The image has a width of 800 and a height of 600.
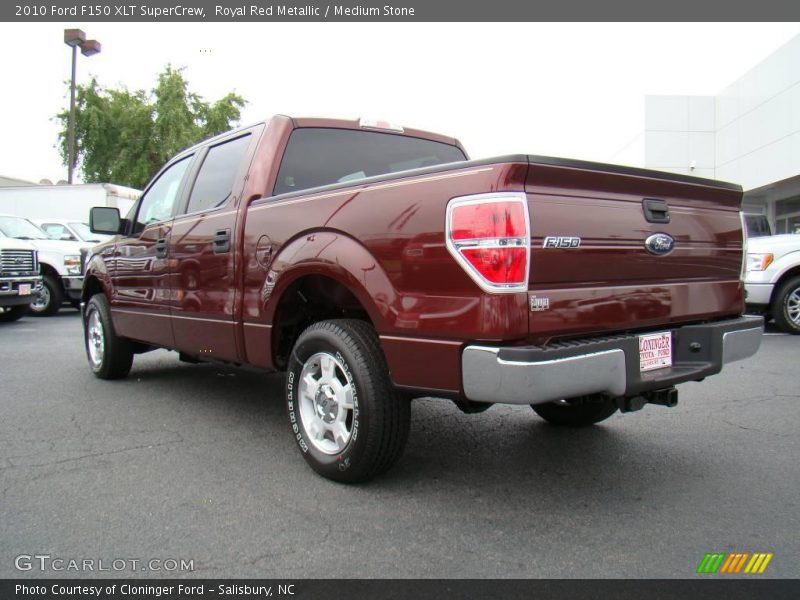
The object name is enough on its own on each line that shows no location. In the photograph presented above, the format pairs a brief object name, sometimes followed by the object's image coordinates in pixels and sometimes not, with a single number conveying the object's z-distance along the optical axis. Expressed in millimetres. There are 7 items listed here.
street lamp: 24102
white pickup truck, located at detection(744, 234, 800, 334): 8617
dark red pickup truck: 2576
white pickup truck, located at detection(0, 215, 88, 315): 12664
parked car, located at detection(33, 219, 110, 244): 14461
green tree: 28172
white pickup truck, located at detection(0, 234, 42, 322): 10781
